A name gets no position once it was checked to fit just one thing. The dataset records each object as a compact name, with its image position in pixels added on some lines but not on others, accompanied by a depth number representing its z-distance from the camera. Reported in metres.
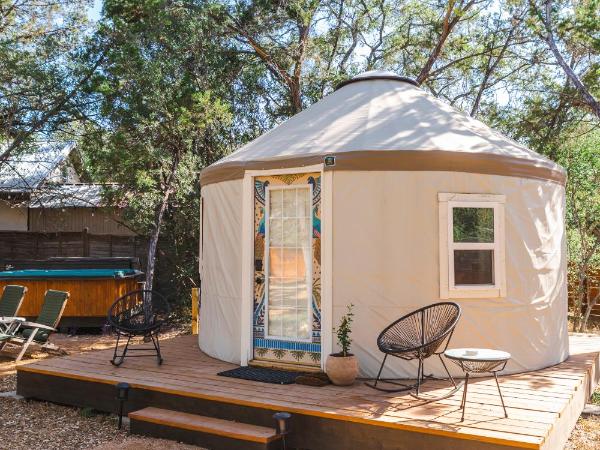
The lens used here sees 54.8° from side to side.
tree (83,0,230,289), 9.06
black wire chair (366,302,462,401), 4.20
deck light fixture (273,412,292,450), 3.77
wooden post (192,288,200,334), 7.93
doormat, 4.80
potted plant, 4.63
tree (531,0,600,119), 7.67
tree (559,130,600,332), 10.32
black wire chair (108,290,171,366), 5.35
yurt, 5.01
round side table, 3.65
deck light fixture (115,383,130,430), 4.60
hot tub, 9.25
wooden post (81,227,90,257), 11.38
